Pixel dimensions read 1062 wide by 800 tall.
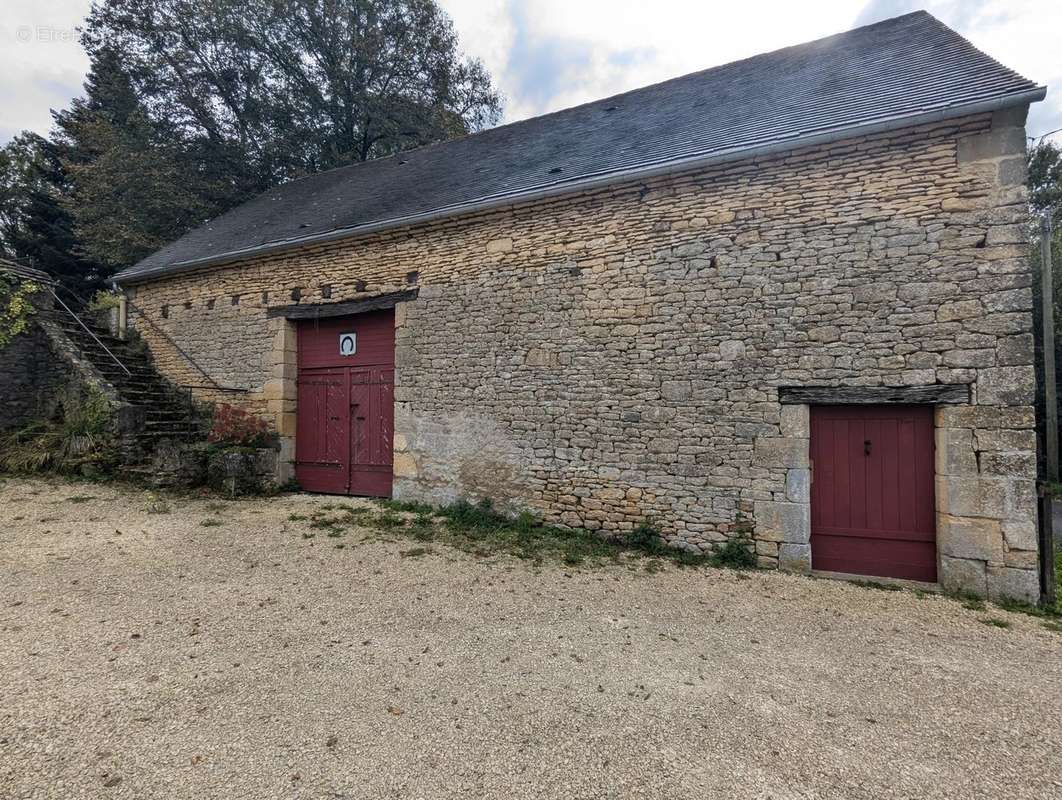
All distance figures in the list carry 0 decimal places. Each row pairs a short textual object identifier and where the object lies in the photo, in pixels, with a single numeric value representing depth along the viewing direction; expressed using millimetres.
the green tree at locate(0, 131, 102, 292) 15875
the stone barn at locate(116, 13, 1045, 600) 4148
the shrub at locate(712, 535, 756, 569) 4738
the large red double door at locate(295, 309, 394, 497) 7008
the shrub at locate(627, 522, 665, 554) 5090
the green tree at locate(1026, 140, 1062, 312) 13250
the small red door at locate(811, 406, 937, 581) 4398
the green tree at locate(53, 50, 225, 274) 11367
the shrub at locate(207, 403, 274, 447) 7301
